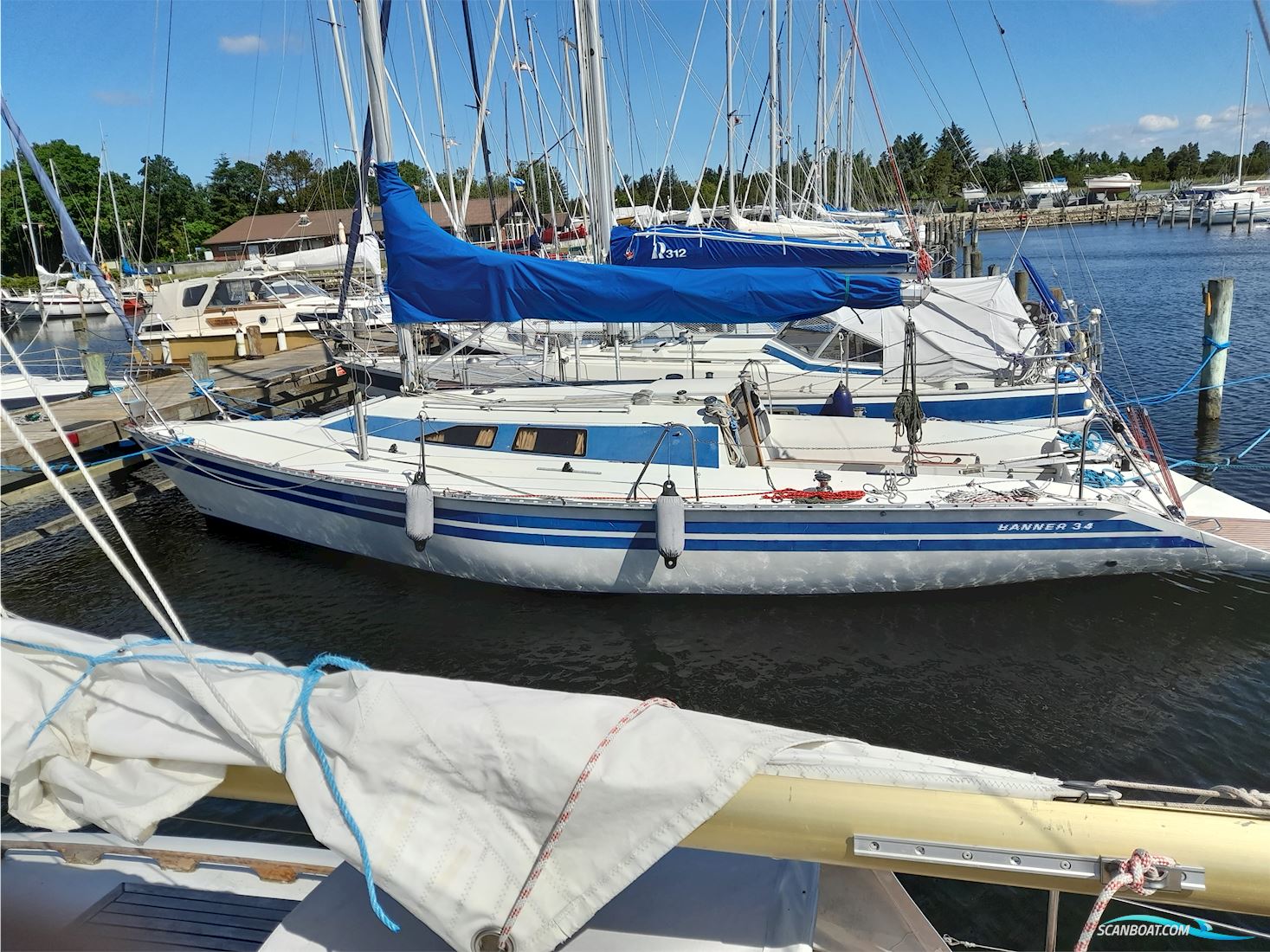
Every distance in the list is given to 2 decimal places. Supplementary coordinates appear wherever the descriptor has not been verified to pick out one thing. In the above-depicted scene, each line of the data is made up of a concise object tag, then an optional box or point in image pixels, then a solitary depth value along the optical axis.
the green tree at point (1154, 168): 114.44
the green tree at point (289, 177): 77.00
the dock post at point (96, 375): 18.88
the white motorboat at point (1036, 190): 90.43
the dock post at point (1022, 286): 27.25
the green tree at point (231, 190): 70.56
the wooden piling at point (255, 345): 24.78
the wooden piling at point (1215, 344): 16.77
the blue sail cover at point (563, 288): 10.09
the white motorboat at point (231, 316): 24.28
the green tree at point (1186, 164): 107.75
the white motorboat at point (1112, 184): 96.69
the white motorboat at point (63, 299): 46.69
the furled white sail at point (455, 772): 2.45
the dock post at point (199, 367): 19.70
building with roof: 53.34
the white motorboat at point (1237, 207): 65.44
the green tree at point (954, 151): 96.75
